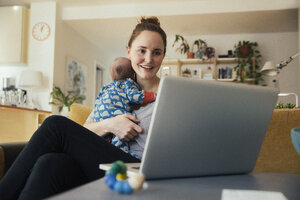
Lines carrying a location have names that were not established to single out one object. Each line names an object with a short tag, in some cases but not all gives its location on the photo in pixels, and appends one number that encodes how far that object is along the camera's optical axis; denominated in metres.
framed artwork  5.75
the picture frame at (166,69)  6.15
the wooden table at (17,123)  3.96
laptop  0.61
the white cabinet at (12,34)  5.07
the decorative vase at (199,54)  6.01
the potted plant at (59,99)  5.03
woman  0.83
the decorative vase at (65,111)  4.34
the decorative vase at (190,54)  6.05
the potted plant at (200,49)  5.98
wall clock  5.25
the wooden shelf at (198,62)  5.92
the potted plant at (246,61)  5.75
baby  1.30
